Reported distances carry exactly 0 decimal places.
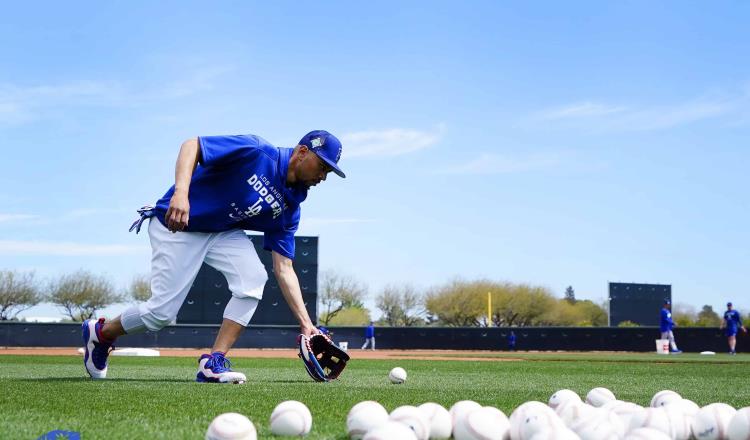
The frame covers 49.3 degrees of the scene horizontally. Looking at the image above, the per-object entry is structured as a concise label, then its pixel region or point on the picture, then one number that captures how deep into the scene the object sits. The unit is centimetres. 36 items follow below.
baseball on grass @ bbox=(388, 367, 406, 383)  757
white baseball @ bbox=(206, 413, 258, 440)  296
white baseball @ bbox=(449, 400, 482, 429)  335
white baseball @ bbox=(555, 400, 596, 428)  336
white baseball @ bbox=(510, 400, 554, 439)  312
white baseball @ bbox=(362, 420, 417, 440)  276
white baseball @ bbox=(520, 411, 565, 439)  296
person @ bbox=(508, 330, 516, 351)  3566
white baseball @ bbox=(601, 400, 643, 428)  339
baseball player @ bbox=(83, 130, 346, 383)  599
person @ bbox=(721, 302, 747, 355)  2780
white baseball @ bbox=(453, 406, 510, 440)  320
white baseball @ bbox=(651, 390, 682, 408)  395
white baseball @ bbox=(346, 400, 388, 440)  320
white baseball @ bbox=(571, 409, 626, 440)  301
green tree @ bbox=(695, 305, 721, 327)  7433
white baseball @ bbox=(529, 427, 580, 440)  276
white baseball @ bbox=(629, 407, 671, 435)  326
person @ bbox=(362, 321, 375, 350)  3559
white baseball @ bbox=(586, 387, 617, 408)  442
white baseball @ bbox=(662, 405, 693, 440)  337
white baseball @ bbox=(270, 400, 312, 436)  336
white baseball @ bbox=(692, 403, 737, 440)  336
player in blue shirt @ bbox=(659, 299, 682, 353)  2625
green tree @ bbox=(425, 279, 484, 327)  7844
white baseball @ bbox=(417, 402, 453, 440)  337
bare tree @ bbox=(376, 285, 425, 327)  8262
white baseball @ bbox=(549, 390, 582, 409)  375
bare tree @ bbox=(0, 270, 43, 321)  6638
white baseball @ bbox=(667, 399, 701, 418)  360
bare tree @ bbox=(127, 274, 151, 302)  7112
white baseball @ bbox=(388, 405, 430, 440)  320
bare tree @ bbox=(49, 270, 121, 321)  6969
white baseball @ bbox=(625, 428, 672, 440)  287
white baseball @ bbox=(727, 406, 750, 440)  326
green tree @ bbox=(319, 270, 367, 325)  7606
